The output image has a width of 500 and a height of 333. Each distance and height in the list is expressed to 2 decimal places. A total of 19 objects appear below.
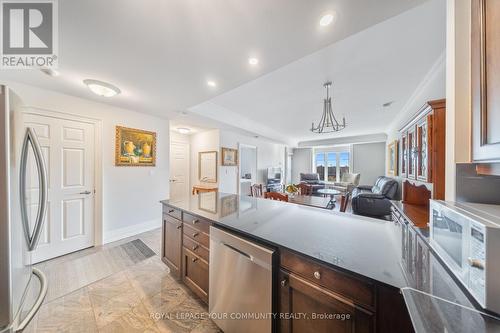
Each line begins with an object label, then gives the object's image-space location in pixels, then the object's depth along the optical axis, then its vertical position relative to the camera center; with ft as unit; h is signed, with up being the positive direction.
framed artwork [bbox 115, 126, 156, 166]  10.90 +1.16
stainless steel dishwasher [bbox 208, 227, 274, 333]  3.60 -2.65
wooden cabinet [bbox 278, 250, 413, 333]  2.34 -2.02
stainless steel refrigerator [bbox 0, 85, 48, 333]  2.63 -0.87
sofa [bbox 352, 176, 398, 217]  12.68 -2.56
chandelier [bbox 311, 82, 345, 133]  10.58 +3.80
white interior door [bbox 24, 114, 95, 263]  8.34 -0.97
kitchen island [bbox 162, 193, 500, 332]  2.02 -1.52
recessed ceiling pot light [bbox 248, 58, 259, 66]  6.19 +3.62
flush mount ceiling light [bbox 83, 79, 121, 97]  7.38 +3.27
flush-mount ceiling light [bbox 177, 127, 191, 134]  16.59 +3.33
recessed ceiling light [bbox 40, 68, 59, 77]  6.63 +3.53
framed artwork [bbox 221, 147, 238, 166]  17.47 +0.88
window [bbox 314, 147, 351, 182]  27.76 +0.40
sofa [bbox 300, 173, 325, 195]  27.20 -2.07
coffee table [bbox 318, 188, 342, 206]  19.17 -2.89
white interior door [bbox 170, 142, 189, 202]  18.07 -0.36
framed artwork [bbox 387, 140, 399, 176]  13.85 +0.63
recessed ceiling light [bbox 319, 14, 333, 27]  4.41 +3.62
